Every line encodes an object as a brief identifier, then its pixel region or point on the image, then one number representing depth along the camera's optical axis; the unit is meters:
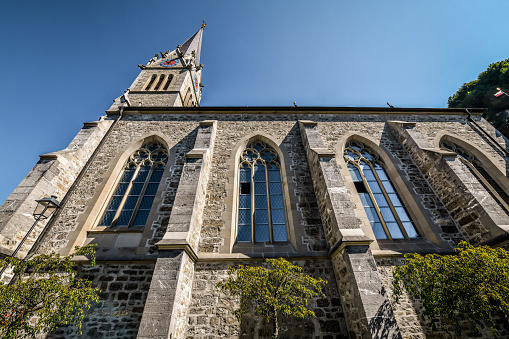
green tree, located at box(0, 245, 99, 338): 3.78
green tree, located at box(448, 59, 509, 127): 19.33
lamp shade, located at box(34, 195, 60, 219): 5.28
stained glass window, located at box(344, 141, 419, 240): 6.61
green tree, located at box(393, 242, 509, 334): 3.68
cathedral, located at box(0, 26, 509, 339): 4.61
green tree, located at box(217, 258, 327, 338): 3.91
